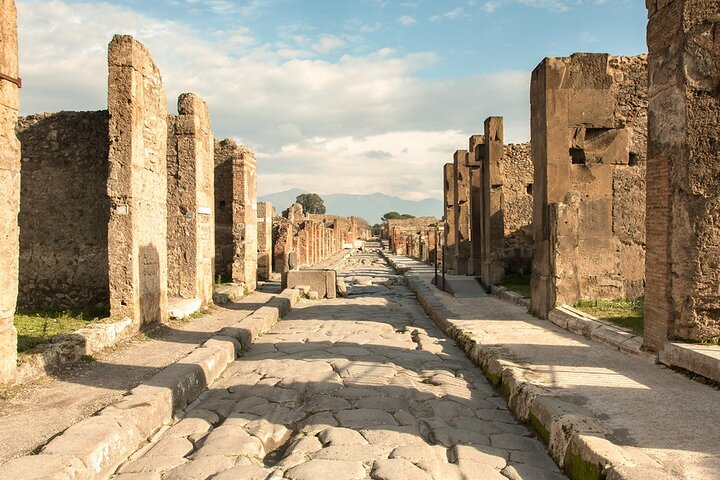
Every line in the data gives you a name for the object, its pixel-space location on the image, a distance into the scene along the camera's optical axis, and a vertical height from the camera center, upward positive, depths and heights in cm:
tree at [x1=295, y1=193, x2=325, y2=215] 10719 +626
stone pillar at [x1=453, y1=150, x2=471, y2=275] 1830 +73
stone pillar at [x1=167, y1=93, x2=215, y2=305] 1103 +63
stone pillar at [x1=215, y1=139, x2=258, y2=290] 1423 +57
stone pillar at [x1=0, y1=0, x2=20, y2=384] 514 +44
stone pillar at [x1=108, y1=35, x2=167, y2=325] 809 +72
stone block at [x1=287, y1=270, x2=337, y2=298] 1412 -95
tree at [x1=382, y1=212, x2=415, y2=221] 11188 +416
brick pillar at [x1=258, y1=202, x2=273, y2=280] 1722 -3
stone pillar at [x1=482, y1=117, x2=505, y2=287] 1396 +97
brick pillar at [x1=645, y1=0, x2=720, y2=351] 562 +47
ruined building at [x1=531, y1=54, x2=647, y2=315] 953 +102
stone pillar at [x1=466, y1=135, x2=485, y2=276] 1645 +66
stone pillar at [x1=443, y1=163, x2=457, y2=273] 2047 +88
